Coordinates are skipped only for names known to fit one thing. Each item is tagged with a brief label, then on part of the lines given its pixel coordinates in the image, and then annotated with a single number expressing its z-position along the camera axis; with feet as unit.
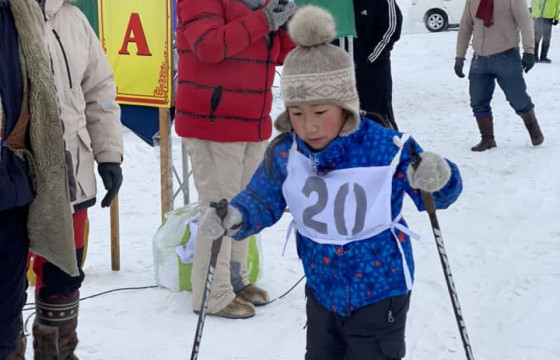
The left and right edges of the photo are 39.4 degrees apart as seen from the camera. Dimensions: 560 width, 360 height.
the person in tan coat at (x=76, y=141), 10.05
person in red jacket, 12.27
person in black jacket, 19.12
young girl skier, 8.21
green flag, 17.31
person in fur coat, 8.34
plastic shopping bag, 14.56
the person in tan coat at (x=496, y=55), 25.07
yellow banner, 15.30
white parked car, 63.62
